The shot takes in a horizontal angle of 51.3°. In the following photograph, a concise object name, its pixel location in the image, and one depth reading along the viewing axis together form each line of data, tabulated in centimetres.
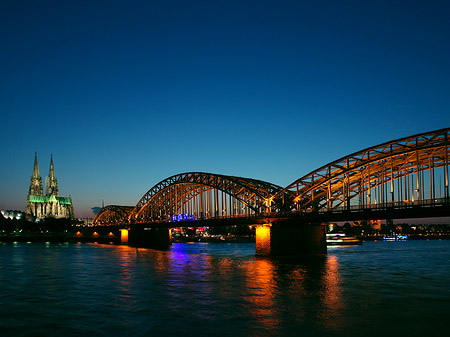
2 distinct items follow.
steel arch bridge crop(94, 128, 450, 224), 5944
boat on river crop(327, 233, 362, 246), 14499
